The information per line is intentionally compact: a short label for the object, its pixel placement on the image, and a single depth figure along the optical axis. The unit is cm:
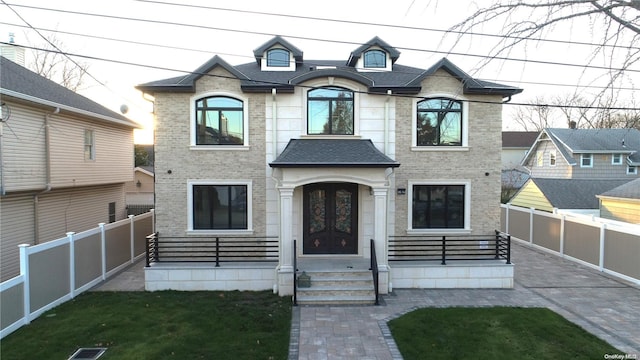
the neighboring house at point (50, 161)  1054
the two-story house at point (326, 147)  1035
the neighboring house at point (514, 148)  4262
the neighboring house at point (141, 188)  2495
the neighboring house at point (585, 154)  2430
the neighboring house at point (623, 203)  1412
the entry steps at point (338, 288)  851
